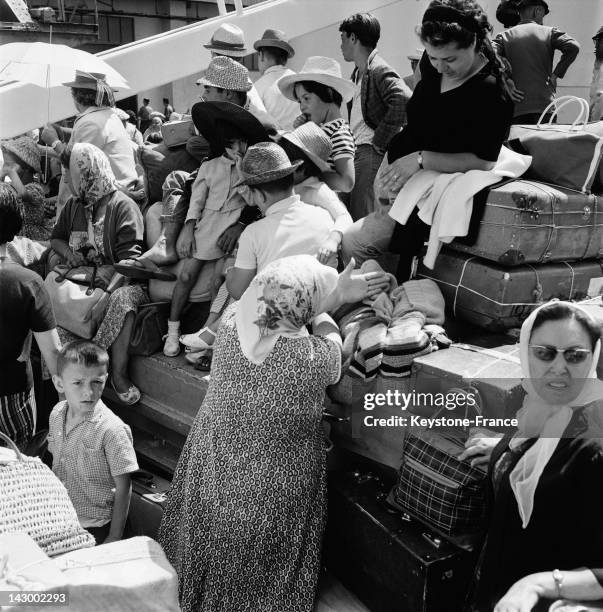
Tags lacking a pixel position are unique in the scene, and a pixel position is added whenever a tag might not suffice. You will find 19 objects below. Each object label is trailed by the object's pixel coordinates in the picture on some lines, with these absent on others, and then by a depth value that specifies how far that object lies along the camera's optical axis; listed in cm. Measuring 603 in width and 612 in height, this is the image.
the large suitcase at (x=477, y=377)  287
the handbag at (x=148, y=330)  440
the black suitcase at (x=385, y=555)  273
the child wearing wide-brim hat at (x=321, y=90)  472
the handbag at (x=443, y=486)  271
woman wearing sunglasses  204
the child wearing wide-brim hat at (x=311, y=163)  413
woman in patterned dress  288
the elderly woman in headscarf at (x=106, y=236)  443
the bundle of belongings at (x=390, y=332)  316
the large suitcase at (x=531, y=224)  333
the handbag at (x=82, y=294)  451
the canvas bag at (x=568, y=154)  354
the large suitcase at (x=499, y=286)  336
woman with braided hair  329
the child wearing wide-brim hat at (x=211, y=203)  425
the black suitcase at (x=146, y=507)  386
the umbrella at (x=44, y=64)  615
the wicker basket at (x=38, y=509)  212
